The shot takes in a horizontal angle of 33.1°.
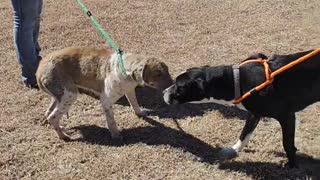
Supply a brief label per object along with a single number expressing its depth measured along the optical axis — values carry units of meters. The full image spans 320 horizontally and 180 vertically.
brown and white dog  4.78
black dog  4.17
